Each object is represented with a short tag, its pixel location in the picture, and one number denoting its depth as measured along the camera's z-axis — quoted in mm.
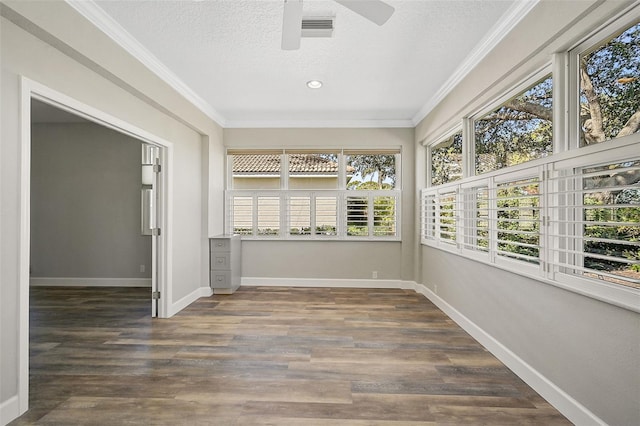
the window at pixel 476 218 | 2965
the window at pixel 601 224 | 1590
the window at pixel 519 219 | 2285
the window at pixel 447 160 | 3768
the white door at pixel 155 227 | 3701
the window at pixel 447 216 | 3648
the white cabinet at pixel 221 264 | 4617
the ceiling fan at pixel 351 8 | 1656
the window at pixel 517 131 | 2318
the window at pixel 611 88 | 1687
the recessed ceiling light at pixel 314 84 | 3520
